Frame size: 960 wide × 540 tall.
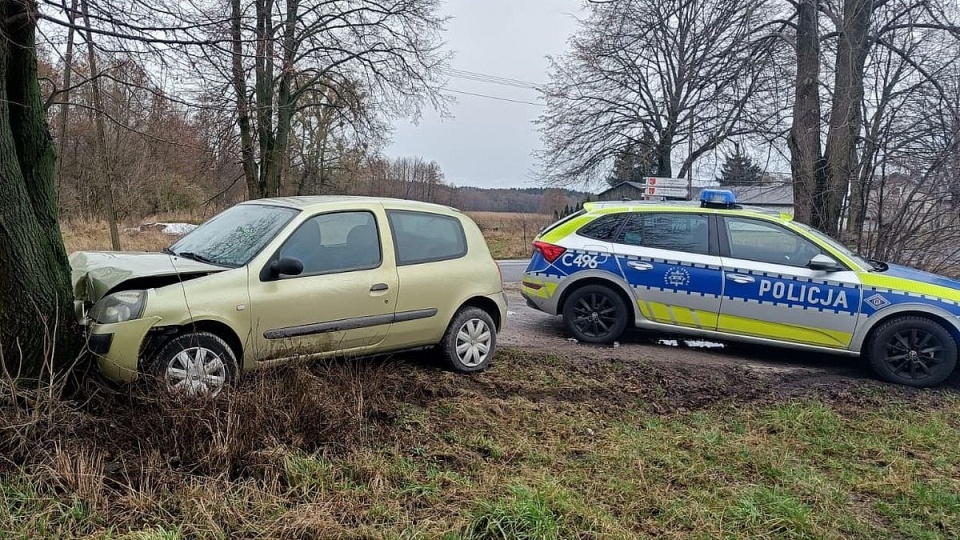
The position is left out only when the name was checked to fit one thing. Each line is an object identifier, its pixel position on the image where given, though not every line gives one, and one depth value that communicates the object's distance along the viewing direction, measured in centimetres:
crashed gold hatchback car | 394
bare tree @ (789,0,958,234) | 955
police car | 617
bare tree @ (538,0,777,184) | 2202
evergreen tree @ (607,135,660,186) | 2450
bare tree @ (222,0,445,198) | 1644
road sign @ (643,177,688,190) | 1449
